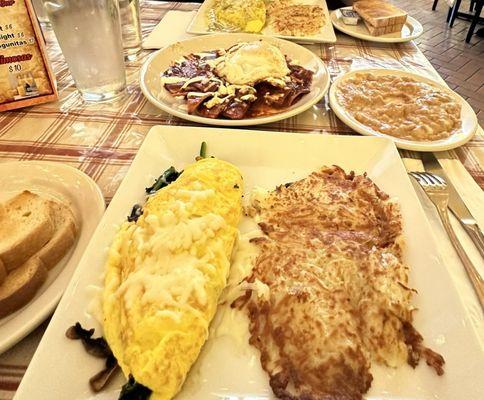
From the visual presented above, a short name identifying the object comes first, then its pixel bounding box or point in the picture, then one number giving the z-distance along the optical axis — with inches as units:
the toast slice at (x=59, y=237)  12.6
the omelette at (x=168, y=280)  9.8
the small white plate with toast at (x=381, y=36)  29.4
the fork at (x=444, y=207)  12.8
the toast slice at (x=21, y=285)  11.2
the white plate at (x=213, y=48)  19.5
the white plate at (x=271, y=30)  28.4
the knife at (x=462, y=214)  14.1
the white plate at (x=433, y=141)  18.0
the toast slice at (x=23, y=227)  12.3
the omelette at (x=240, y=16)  30.4
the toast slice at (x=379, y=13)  29.5
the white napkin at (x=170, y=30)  28.8
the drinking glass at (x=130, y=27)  26.2
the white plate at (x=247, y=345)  9.6
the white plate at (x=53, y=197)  10.7
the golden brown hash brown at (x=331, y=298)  10.1
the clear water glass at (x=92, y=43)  19.3
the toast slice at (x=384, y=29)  29.8
